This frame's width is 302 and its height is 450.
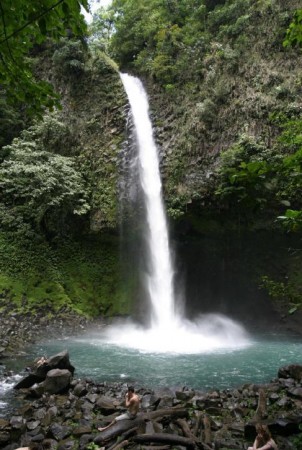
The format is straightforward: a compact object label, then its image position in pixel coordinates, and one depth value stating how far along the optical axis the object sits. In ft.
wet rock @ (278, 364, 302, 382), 26.57
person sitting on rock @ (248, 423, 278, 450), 16.19
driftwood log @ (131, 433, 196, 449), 16.85
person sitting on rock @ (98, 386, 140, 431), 19.53
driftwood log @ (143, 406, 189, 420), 19.92
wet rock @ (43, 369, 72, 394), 24.81
